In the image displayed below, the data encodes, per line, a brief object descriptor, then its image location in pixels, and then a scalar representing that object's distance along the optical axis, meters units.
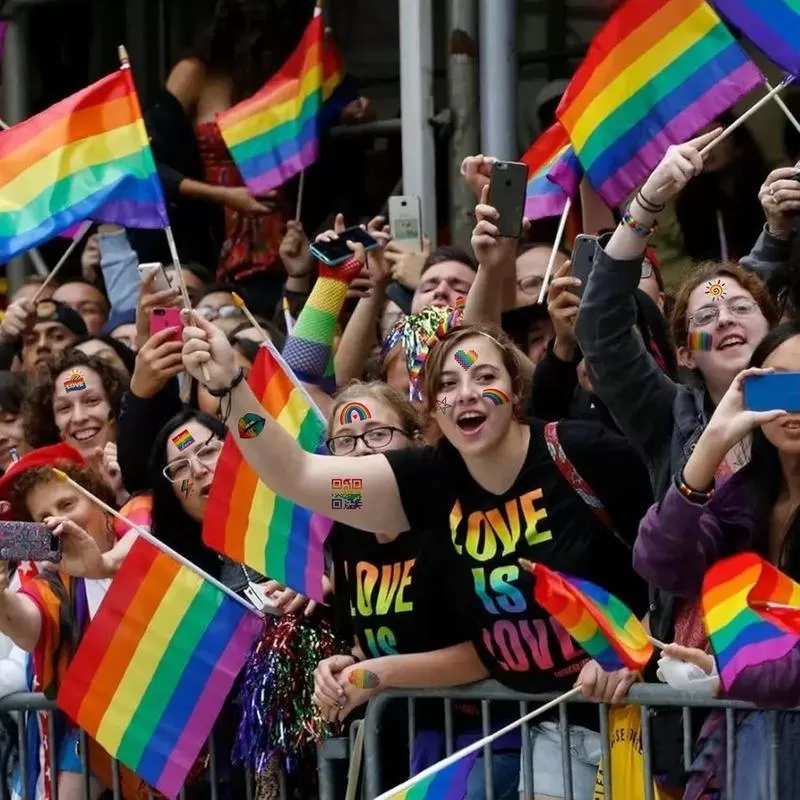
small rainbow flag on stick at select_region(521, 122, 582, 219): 14.05
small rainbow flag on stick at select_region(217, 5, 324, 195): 17.89
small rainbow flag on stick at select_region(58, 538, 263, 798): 13.13
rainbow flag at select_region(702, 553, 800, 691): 9.92
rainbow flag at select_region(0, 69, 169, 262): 14.63
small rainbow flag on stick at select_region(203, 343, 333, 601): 13.06
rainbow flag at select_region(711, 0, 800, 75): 12.37
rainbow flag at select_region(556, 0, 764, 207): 13.19
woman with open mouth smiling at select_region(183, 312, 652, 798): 11.58
